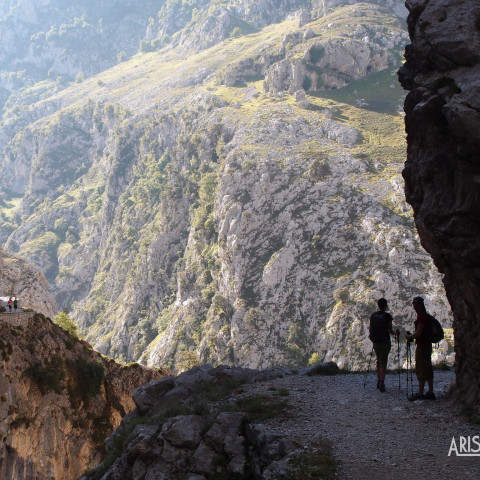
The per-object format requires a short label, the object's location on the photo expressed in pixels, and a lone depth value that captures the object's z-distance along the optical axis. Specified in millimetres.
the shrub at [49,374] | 41312
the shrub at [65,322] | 70488
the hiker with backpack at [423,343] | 16469
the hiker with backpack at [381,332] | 17984
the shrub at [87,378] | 44281
